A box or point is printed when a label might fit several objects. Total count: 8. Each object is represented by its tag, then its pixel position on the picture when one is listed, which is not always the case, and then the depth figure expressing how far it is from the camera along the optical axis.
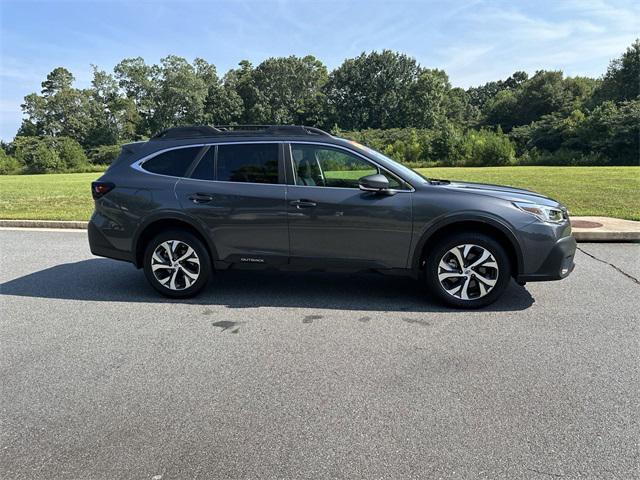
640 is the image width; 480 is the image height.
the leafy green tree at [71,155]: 53.84
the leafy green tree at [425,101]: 84.19
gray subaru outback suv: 4.65
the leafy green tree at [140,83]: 81.94
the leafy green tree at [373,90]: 88.19
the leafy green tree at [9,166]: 51.84
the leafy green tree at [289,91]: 87.38
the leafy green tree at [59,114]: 71.44
